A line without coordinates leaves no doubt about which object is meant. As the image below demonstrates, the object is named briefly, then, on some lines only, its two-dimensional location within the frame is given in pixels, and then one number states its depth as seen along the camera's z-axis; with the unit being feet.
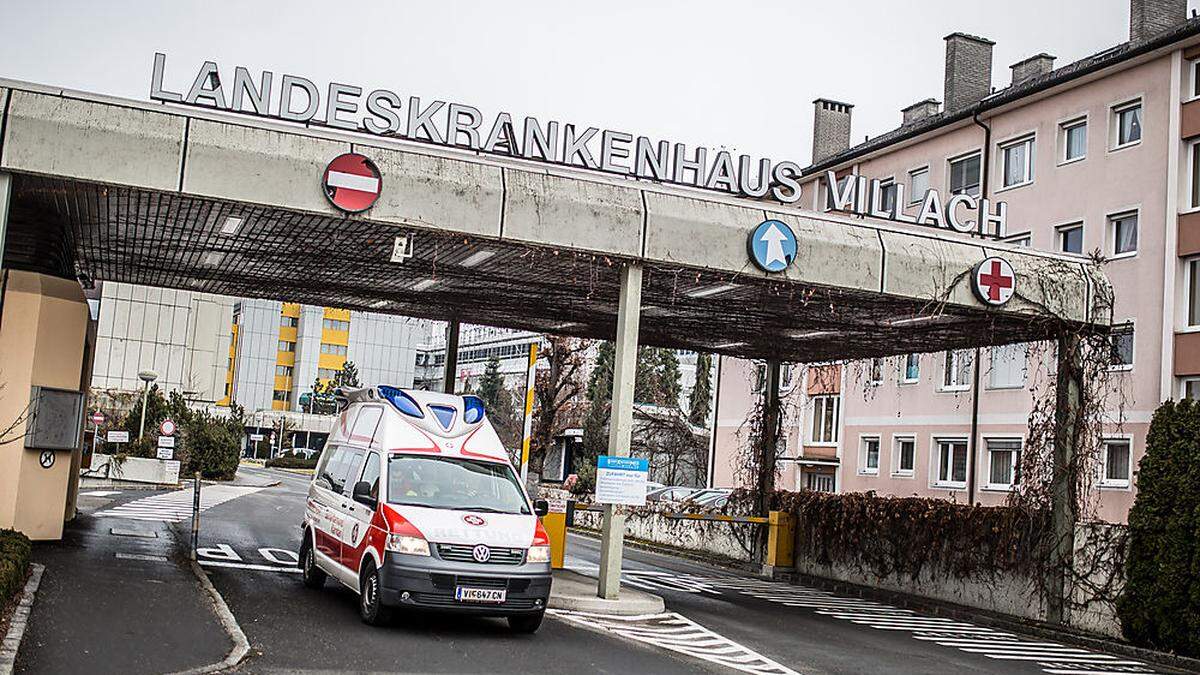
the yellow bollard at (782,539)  86.53
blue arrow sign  57.06
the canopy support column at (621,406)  55.83
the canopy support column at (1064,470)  63.52
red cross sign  61.62
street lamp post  154.81
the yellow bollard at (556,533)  67.00
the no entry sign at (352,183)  49.90
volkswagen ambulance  41.70
